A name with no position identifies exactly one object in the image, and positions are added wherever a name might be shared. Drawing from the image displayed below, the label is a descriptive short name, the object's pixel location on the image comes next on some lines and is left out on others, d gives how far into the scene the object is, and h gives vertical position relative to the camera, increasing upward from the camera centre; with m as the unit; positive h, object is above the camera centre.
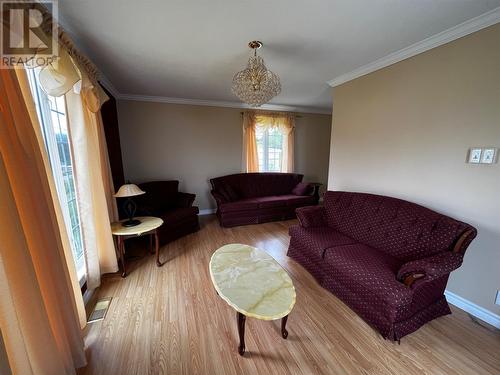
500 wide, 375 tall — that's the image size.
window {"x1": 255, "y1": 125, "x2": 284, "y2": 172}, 4.77 +0.06
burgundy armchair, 2.98 -0.96
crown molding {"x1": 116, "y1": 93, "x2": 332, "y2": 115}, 3.71 +0.99
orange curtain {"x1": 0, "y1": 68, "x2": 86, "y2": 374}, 0.83 -0.50
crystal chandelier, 1.96 +0.70
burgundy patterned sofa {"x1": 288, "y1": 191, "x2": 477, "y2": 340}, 1.47 -0.96
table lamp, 2.23 -0.61
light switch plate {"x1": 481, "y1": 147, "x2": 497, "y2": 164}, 1.58 -0.04
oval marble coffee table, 1.24 -0.96
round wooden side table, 2.18 -0.87
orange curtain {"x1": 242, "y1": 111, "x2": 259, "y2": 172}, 4.45 +0.13
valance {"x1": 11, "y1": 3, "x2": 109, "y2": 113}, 1.28 +0.60
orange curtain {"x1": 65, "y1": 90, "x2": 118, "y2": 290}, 1.78 -0.37
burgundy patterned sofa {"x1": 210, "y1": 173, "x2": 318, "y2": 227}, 3.79 -0.99
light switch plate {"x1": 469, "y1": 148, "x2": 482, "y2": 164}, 1.65 -0.04
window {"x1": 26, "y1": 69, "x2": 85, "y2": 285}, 1.56 -0.03
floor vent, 1.69 -1.40
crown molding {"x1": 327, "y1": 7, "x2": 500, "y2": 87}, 1.53 +1.00
